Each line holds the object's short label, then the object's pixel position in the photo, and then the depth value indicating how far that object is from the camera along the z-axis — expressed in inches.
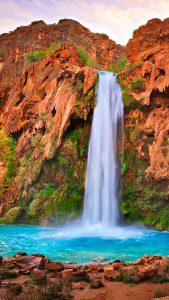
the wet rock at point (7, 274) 304.1
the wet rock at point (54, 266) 334.0
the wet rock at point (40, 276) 280.6
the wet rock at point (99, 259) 433.4
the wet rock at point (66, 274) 303.7
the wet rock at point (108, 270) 325.5
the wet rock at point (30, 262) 343.6
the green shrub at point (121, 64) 1184.1
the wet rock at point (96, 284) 272.2
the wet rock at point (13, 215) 894.7
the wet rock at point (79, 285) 272.4
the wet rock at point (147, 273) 289.0
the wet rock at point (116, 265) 348.5
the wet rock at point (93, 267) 345.4
